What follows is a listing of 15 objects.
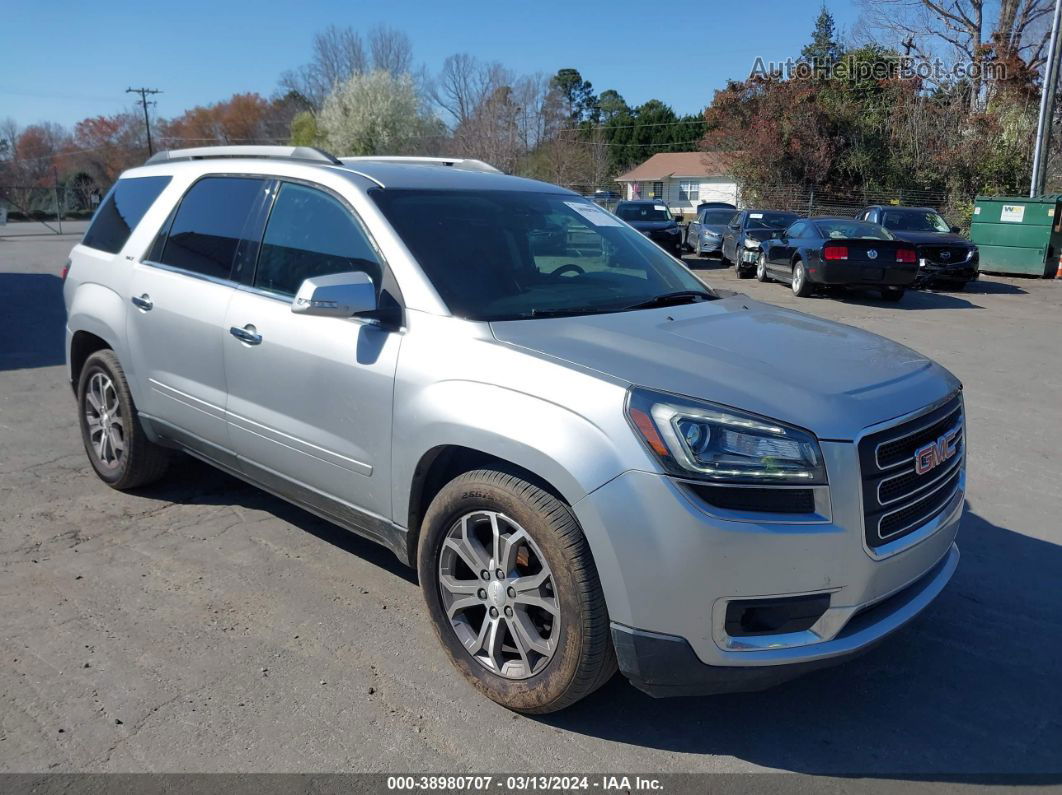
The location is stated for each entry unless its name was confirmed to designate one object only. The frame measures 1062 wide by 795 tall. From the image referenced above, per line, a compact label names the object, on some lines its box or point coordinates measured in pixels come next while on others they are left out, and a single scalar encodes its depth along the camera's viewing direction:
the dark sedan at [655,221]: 22.25
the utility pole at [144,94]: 75.12
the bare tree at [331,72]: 67.44
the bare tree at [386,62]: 64.69
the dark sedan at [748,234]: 19.44
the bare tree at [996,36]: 33.84
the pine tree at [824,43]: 51.84
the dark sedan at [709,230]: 24.27
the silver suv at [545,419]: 2.62
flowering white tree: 57.31
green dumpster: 19.00
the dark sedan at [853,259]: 14.41
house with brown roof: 67.50
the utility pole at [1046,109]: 21.55
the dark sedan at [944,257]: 16.89
